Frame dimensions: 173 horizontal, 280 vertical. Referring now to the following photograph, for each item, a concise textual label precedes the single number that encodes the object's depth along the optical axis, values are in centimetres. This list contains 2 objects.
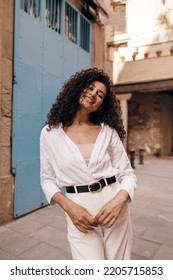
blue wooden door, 376
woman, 137
